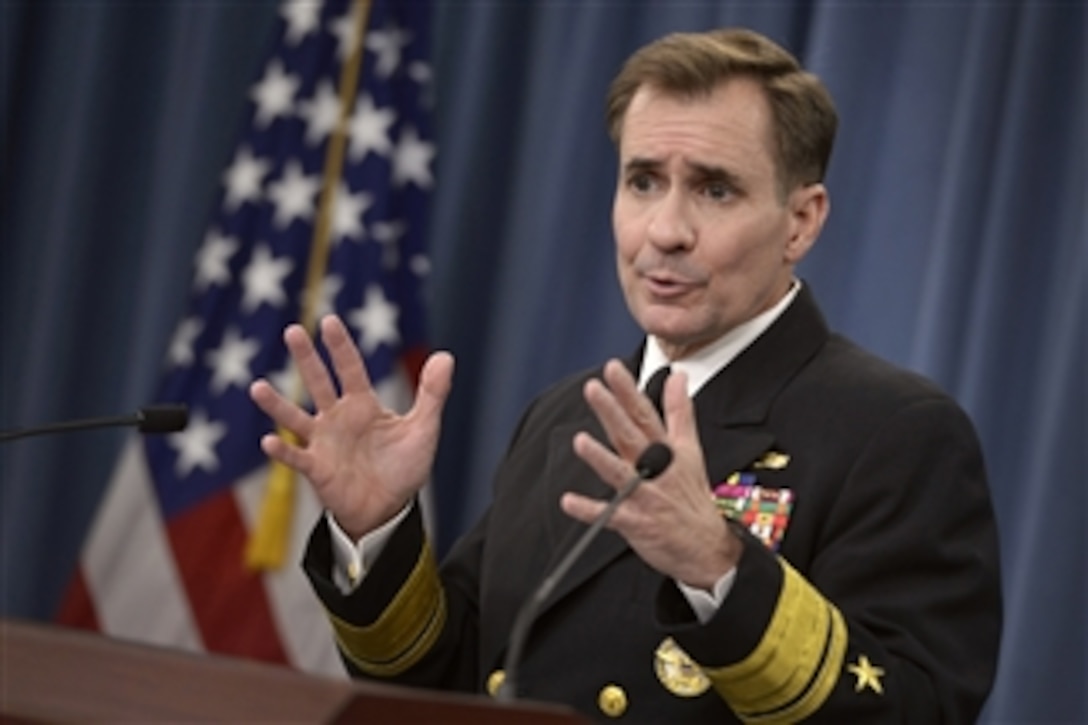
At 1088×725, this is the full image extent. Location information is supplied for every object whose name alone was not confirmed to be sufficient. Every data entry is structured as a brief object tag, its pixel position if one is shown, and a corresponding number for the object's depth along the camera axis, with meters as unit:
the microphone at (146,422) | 4.28
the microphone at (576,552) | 3.35
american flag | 8.65
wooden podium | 2.72
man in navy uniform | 4.05
